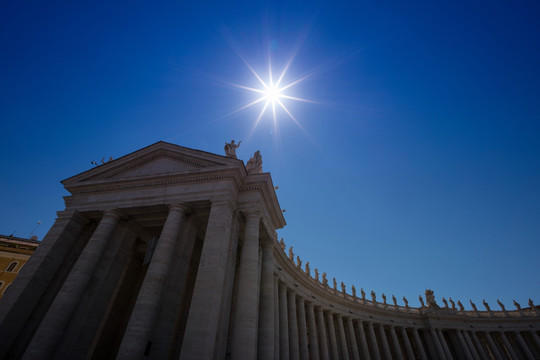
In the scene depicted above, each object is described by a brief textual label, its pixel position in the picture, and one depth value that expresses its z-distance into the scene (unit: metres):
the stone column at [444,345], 49.80
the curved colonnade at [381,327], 31.57
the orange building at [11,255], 38.59
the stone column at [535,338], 54.34
